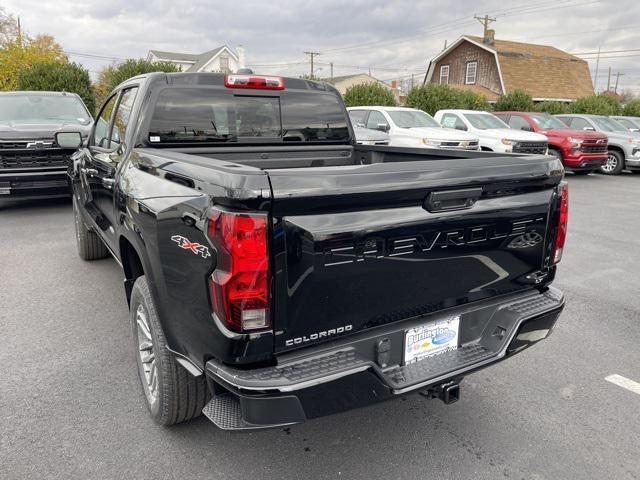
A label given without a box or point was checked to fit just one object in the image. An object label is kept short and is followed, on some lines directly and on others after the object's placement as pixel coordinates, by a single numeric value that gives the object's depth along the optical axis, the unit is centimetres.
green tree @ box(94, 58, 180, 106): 1858
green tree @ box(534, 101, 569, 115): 2194
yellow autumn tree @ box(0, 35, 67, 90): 2222
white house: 4922
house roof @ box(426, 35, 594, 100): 3441
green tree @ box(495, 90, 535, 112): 2258
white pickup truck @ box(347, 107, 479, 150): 1224
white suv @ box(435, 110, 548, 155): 1266
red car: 1342
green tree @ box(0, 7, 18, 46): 3612
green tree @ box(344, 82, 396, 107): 2192
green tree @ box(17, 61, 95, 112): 1759
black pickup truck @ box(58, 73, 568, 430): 188
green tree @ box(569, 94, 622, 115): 2233
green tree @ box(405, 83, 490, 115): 2181
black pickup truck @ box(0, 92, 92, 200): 762
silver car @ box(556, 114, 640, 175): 1465
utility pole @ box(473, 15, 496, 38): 3834
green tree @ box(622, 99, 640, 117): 2448
